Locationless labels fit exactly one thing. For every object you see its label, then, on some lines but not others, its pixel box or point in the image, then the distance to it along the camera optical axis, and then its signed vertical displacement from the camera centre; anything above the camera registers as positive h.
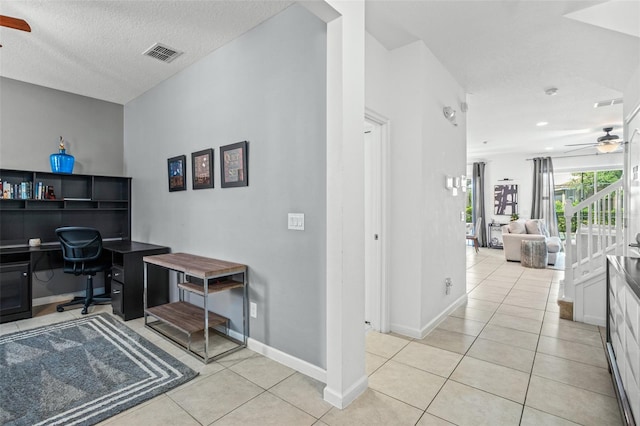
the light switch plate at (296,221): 2.35 -0.09
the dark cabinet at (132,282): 3.40 -0.82
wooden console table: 2.54 -0.97
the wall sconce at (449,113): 3.41 +1.07
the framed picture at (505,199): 9.14 +0.30
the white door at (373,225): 3.10 -0.16
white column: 1.92 +0.09
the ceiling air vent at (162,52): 3.05 +1.61
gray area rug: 1.90 -1.22
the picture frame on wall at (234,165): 2.78 +0.42
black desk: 3.38 -0.80
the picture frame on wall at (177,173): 3.52 +0.43
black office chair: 3.59 -0.53
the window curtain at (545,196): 8.58 +0.36
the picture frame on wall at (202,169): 3.15 +0.43
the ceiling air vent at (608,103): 4.52 +1.59
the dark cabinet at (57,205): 3.79 +0.07
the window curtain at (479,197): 9.37 +0.38
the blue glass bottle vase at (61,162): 4.00 +0.63
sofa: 6.72 -0.61
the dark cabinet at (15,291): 3.35 -0.90
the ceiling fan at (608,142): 5.91 +1.29
